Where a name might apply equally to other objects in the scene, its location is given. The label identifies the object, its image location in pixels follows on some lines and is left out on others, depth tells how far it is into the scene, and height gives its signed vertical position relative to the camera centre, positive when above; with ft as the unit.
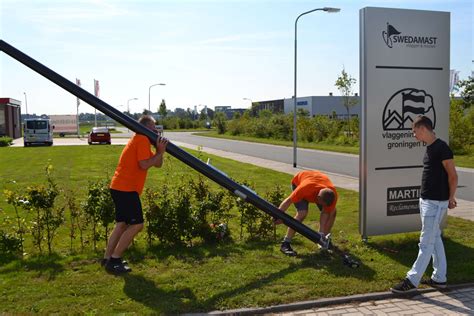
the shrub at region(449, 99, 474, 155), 80.59 -1.02
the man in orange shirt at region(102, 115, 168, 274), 16.99 -2.14
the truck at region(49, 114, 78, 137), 208.95 +2.49
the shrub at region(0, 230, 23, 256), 19.72 -4.80
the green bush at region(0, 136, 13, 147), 119.95 -2.95
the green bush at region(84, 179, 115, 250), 20.39 -3.33
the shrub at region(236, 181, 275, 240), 22.49 -4.46
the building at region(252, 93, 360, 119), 323.29 +15.84
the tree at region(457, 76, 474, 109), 108.82 +9.28
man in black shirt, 15.96 -2.30
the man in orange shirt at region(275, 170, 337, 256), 18.65 -2.93
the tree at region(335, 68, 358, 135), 124.98 +10.79
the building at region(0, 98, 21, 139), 159.22 +4.54
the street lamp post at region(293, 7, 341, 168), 60.99 +15.29
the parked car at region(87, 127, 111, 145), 121.80 -1.89
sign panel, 21.65 +1.15
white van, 120.16 -0.54
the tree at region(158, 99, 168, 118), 304.09 +12.75
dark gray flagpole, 17.04 -0.69
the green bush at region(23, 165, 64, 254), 20.02 -3.47
